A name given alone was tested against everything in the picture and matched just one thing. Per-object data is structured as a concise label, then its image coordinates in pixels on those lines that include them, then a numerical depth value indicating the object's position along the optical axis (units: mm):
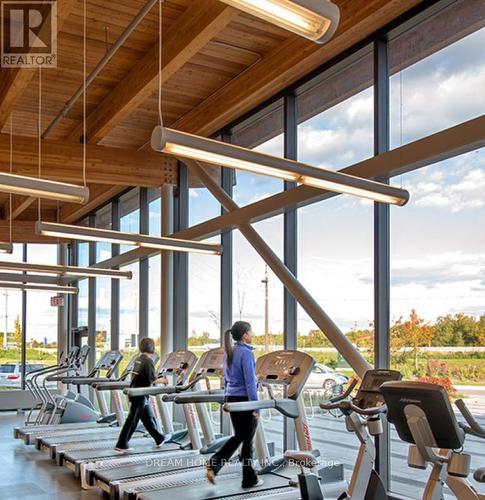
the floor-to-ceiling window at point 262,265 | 7566
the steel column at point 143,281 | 11148
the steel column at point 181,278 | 9742
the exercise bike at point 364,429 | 4379
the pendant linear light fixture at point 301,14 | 2535
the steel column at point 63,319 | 14961
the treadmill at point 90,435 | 7936
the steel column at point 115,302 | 12438
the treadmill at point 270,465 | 5531
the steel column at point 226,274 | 8617
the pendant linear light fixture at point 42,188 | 5168
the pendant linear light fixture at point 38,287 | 10594
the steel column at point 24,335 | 14653
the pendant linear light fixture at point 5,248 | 8898
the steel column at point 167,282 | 9562
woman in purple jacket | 5754
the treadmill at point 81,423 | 8977
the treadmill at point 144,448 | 7074
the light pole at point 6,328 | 14555
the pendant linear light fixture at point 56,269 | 9047
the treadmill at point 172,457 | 6152
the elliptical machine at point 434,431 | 3127
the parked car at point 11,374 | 14305
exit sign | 14156
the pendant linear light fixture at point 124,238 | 6719
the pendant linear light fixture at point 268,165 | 4051
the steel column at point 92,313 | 13781
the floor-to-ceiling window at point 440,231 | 5277
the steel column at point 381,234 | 5926
